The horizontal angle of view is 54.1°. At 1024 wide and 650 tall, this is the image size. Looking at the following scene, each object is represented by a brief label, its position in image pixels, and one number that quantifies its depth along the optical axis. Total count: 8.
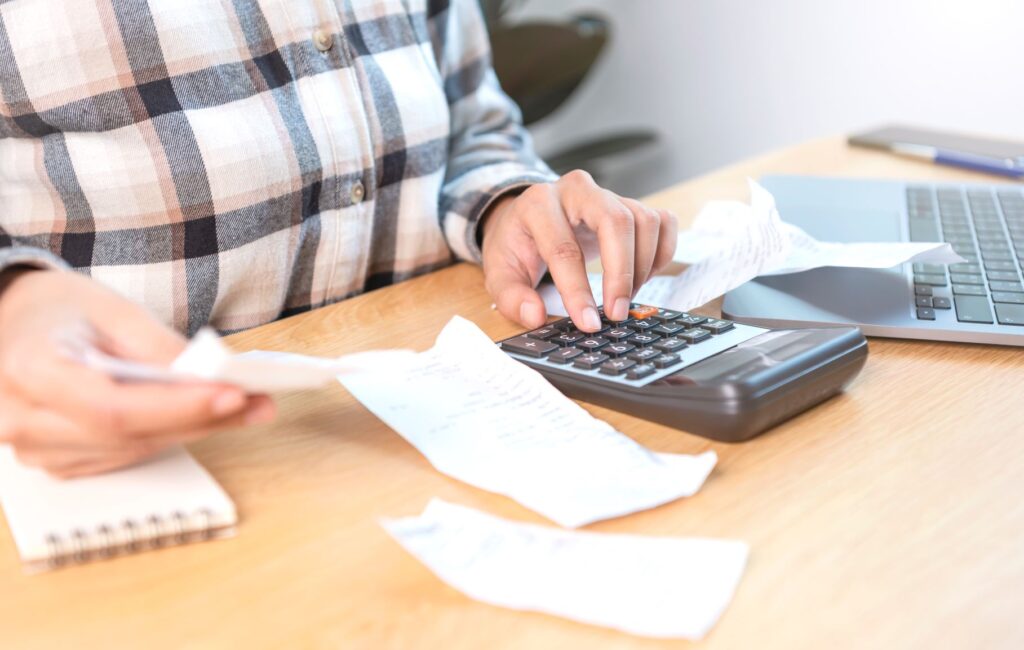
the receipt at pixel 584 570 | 0.36
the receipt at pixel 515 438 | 0.43
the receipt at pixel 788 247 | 0.64
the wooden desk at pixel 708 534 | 0.36
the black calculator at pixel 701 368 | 0.48
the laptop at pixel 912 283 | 0.61
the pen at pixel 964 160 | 0.99
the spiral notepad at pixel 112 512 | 0.40
